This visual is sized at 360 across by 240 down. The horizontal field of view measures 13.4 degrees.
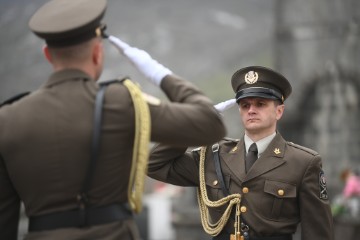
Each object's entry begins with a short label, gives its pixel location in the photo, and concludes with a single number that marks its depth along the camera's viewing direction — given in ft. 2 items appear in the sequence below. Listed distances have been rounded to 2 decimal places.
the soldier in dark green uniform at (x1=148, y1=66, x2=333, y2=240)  26.88
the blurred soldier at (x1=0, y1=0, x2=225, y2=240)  18.65
